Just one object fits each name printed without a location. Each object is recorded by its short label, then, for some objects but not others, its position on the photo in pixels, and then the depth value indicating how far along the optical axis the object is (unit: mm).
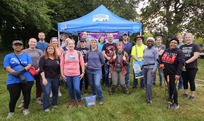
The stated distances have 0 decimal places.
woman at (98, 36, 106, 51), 7396
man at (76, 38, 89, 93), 5944
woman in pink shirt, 5078
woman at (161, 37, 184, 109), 4975
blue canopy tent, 8328
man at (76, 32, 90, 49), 6500
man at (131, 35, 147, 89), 6707
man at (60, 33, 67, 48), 7154
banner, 11078
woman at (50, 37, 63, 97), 5438
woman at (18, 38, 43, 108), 5266
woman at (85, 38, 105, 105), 5570
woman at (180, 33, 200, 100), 5617
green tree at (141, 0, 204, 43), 21656
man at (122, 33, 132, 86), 6930
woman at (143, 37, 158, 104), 5499
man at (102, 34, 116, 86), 6458
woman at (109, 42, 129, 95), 6215
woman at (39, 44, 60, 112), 4906
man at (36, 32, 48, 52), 5973
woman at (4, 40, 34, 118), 4609
